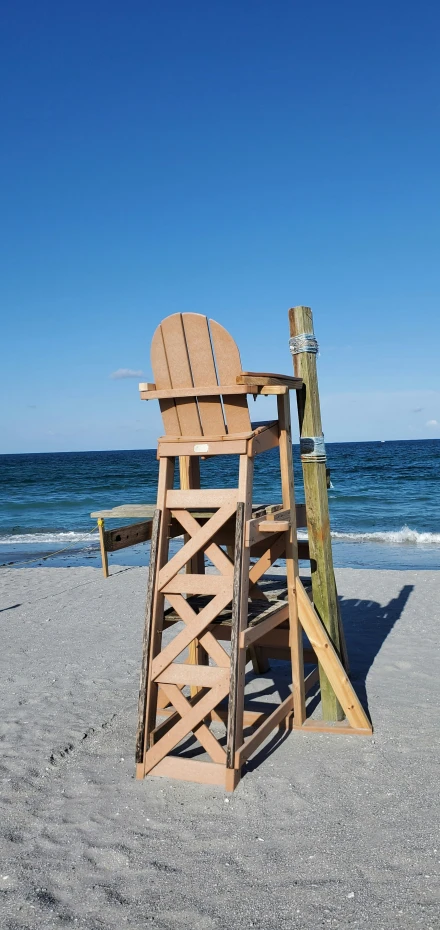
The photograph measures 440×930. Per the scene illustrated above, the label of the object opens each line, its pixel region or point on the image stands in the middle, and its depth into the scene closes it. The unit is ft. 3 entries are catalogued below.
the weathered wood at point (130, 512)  14.43
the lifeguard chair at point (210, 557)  12.68
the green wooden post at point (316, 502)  15.55
